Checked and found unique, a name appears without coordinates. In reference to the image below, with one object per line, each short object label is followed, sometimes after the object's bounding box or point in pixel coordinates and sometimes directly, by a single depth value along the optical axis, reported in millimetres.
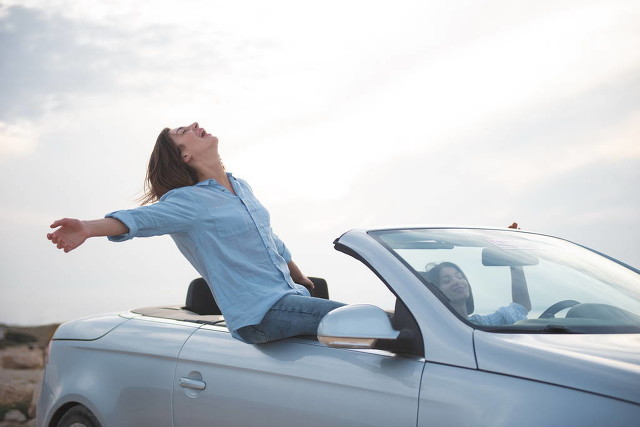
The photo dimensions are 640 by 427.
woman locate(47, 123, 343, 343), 3293
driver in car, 2777
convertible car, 2428
